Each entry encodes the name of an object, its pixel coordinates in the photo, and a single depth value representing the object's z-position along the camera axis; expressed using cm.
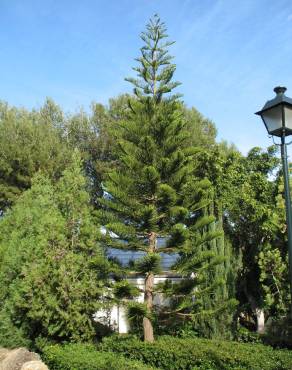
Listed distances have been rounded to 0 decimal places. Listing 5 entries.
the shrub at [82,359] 738
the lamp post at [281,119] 453
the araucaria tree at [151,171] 980
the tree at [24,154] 1780
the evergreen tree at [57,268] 905
